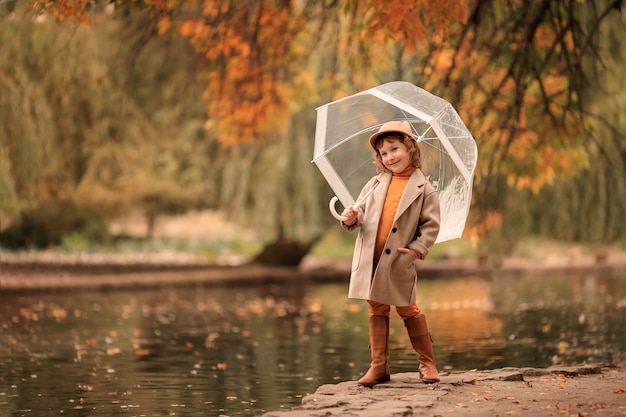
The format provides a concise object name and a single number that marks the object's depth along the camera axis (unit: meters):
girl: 10.28
